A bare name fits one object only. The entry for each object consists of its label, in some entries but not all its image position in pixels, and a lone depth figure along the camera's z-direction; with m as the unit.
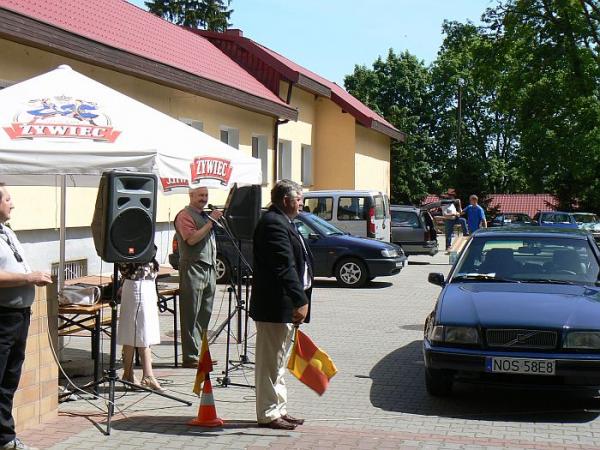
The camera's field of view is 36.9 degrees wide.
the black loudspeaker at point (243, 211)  8.92
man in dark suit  6.64
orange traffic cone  6.90
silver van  21.86
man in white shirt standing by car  28.41
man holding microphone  8.95
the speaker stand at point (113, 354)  6.92
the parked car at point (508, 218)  48.55
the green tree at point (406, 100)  59.88
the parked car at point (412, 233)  25.64
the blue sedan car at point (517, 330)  7.24
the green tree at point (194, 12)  53.00
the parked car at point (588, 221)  38.69
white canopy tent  7.10
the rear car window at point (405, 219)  25.78
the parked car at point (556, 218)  38.75
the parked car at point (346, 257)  18.30
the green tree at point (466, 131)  55.03
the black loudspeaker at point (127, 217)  6.96
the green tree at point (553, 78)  36.69
